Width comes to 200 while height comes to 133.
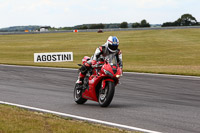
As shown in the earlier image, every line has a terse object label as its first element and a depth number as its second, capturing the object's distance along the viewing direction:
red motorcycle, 18.20
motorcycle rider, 18.70
